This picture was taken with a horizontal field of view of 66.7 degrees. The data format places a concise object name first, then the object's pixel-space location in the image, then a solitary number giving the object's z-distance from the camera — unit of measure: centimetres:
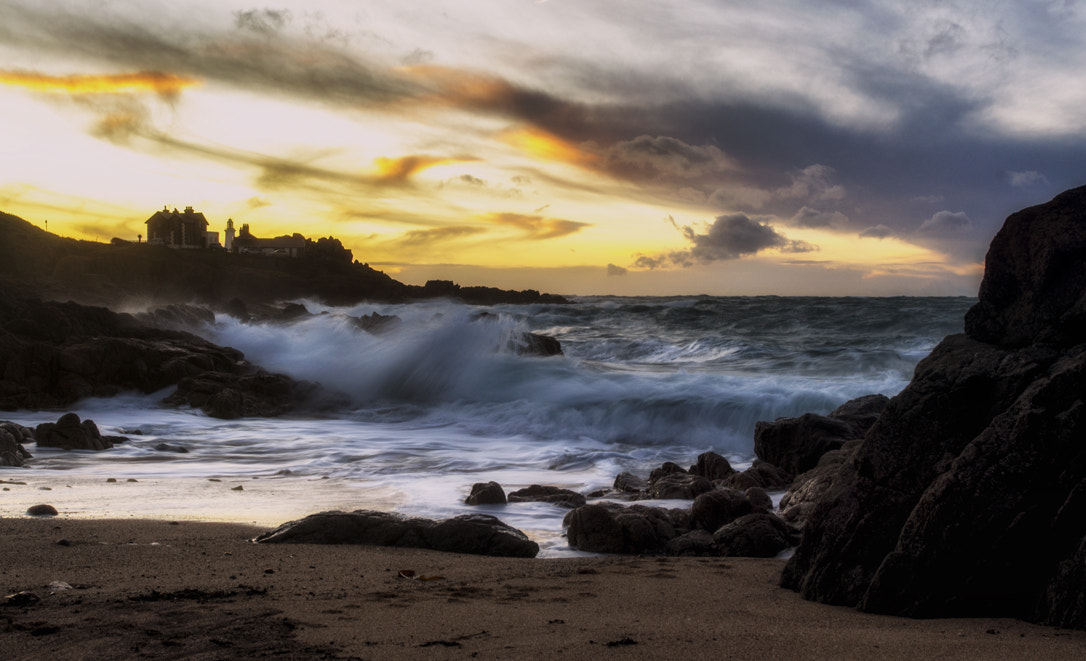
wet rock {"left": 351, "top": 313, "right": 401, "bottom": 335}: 2319
